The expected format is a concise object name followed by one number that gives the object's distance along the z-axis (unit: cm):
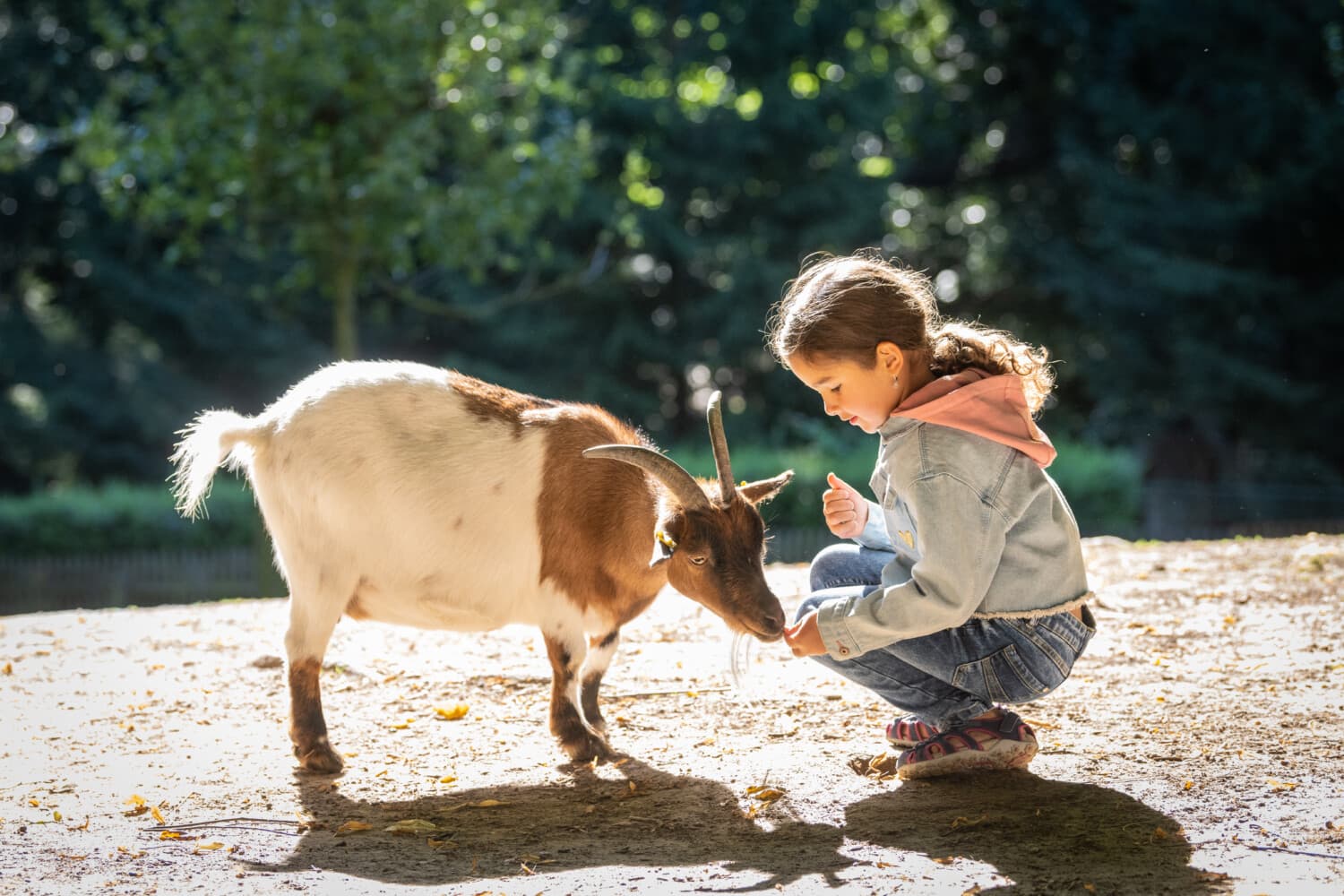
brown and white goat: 433
